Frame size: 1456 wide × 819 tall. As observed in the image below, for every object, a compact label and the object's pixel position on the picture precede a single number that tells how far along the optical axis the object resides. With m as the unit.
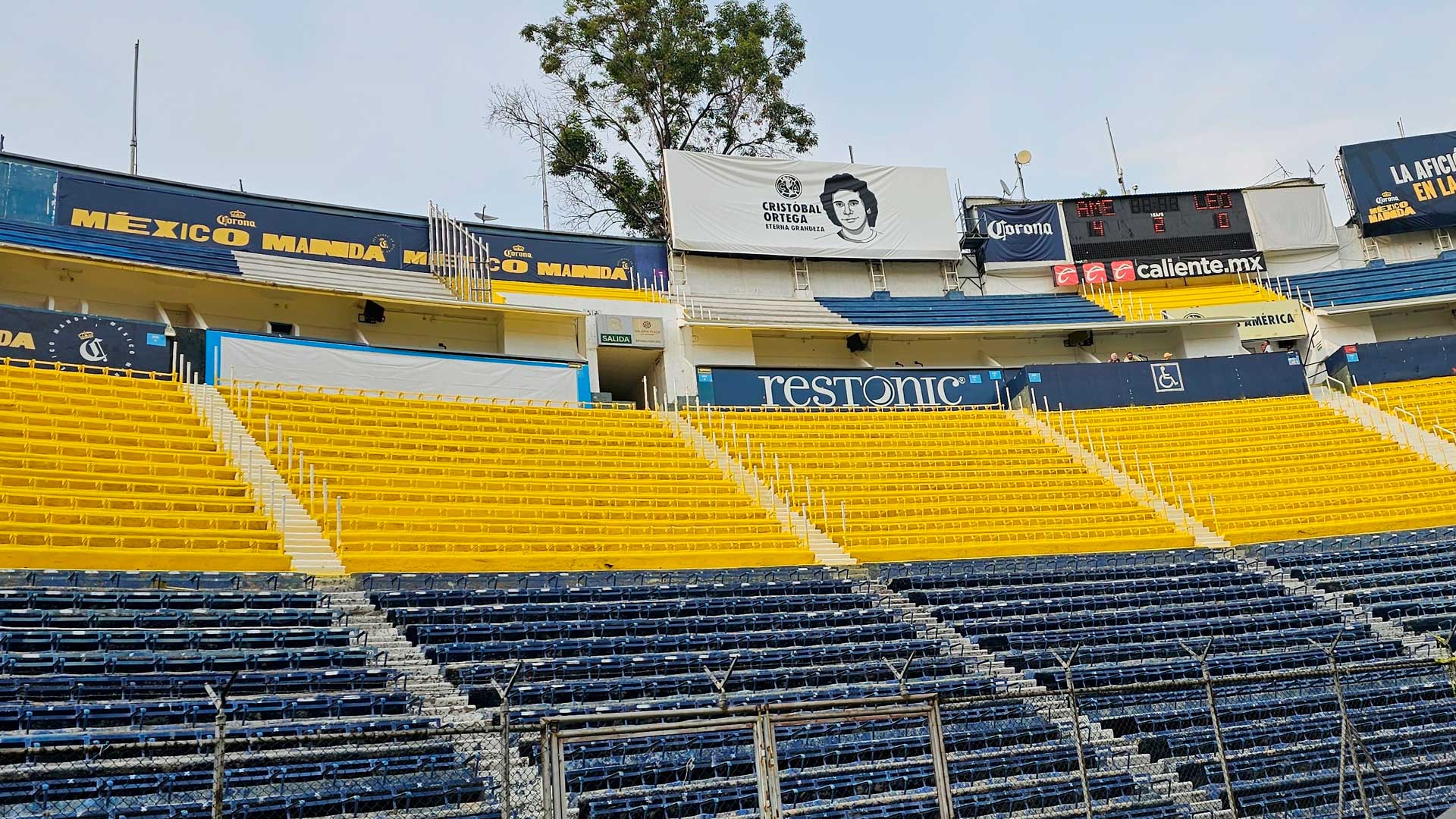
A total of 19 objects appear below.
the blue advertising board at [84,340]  20.48
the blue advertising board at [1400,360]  28.05
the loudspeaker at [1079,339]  31.48
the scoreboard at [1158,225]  33.25
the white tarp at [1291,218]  33.44
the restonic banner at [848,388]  27.41
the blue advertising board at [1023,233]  32.81
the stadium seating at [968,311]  29.98
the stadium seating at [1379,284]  30.88
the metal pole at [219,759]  5.77
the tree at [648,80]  37.25
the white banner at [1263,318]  31.22
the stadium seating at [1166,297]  31.61
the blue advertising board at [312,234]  24.22
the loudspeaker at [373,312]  26.36
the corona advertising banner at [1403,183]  33.09
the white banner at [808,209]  30.50
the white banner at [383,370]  22.62
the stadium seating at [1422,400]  25.12
